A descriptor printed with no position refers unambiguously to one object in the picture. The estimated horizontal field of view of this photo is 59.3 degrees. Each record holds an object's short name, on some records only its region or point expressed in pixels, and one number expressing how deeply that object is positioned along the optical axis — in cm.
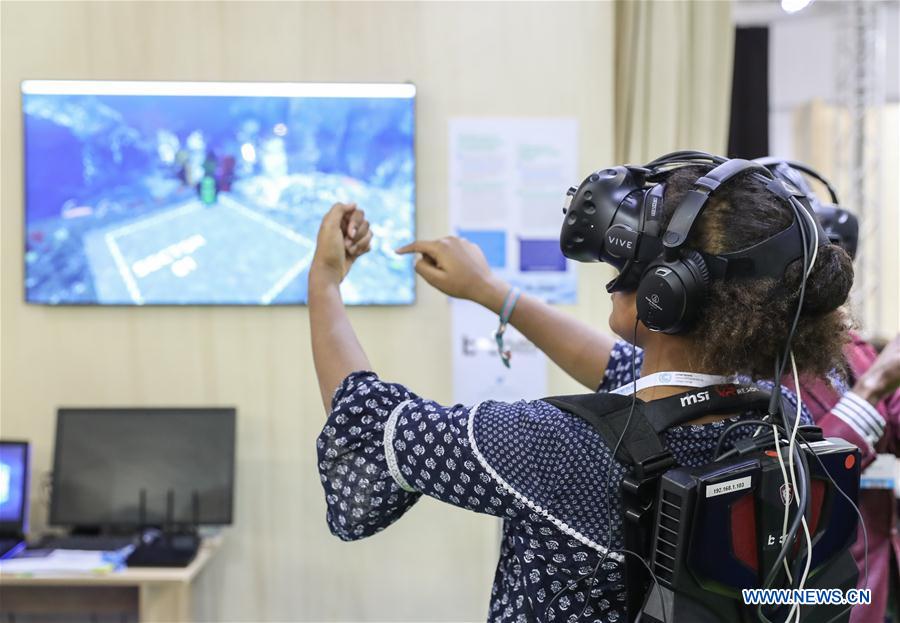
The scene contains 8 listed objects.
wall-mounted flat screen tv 258
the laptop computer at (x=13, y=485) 245
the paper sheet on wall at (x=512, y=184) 262
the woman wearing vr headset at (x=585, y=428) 95
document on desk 218
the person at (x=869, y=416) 146
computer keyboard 235
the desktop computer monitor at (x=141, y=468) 247
